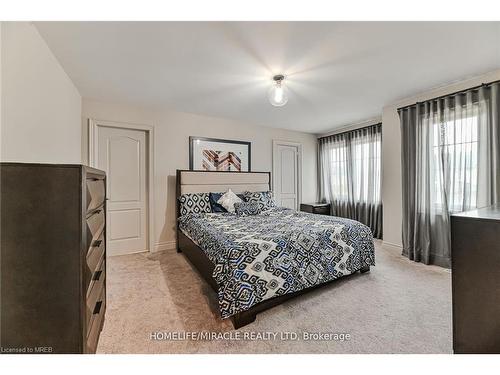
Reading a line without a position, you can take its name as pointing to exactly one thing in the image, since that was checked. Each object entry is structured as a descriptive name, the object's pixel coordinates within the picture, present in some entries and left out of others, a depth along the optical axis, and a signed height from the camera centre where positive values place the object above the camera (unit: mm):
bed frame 1837 -12
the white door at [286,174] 4898 +333
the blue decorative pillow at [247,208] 3377 -320
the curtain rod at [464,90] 2434 +1171
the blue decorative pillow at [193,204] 3453 -248
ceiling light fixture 2406 +1066
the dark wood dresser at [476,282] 886 -405
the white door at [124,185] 3326 +60
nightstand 4855 -460
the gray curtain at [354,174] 4156 +291
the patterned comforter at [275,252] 1732 -613
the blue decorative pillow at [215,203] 3553 -243
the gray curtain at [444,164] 2479 +301
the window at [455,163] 2615 +310
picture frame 3906 +643
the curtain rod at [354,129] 4098 +1217
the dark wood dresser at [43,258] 911 -300
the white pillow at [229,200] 3551 -199
